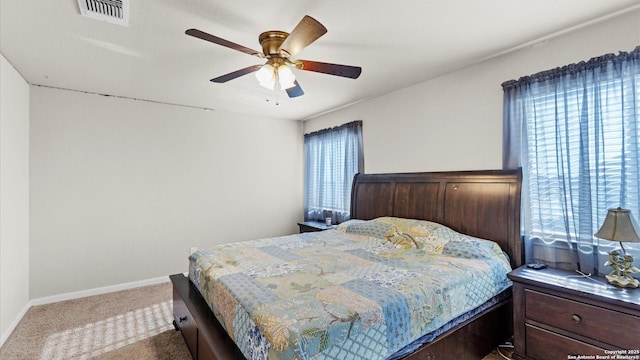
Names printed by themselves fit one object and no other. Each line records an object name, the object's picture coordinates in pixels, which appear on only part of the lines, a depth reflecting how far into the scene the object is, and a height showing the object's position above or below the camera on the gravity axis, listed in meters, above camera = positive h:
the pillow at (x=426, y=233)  2.59 -0.50
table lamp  1.77 -0.35
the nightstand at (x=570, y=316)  1.66 -0.85
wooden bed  1.85 -0.40
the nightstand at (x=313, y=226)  4.26 -0.70
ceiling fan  2.08 +0.85
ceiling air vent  1.85 +1.11
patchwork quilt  1.35 -0.64
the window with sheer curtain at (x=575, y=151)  2.00 +0.22
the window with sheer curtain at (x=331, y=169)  4.29 +0.17
